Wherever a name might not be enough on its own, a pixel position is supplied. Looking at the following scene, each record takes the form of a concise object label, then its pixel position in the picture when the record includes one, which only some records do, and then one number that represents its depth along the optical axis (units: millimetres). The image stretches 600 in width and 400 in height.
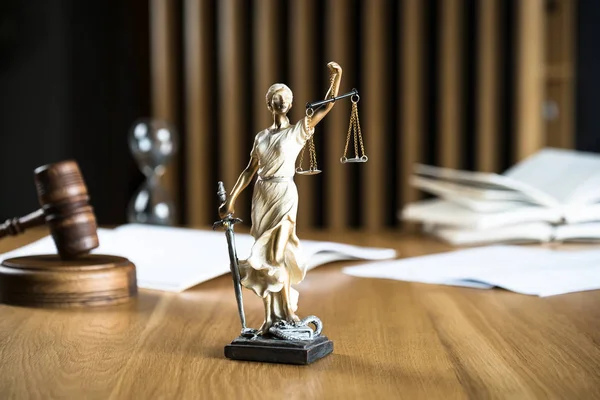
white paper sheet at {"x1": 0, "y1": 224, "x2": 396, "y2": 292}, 1163
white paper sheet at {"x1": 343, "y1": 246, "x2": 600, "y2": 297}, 1144
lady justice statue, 843
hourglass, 1715
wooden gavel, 1084
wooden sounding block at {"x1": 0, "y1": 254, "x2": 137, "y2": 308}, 1052
